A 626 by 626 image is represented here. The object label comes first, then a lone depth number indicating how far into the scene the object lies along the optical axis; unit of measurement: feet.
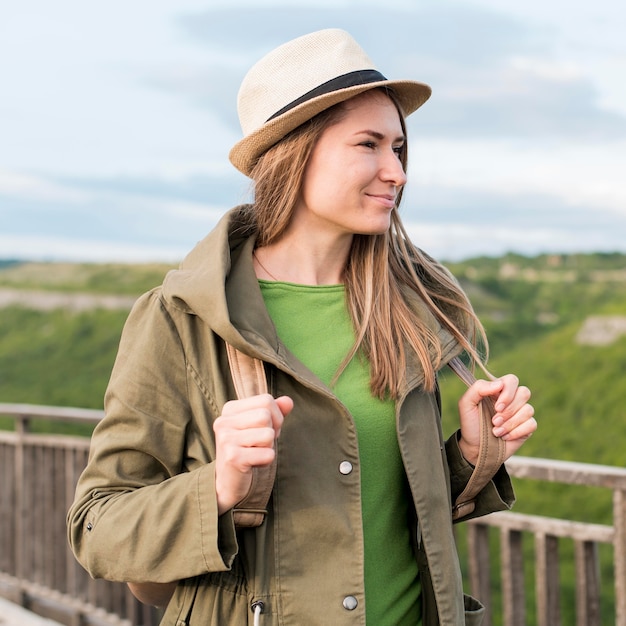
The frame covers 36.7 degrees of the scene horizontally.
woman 5.38
